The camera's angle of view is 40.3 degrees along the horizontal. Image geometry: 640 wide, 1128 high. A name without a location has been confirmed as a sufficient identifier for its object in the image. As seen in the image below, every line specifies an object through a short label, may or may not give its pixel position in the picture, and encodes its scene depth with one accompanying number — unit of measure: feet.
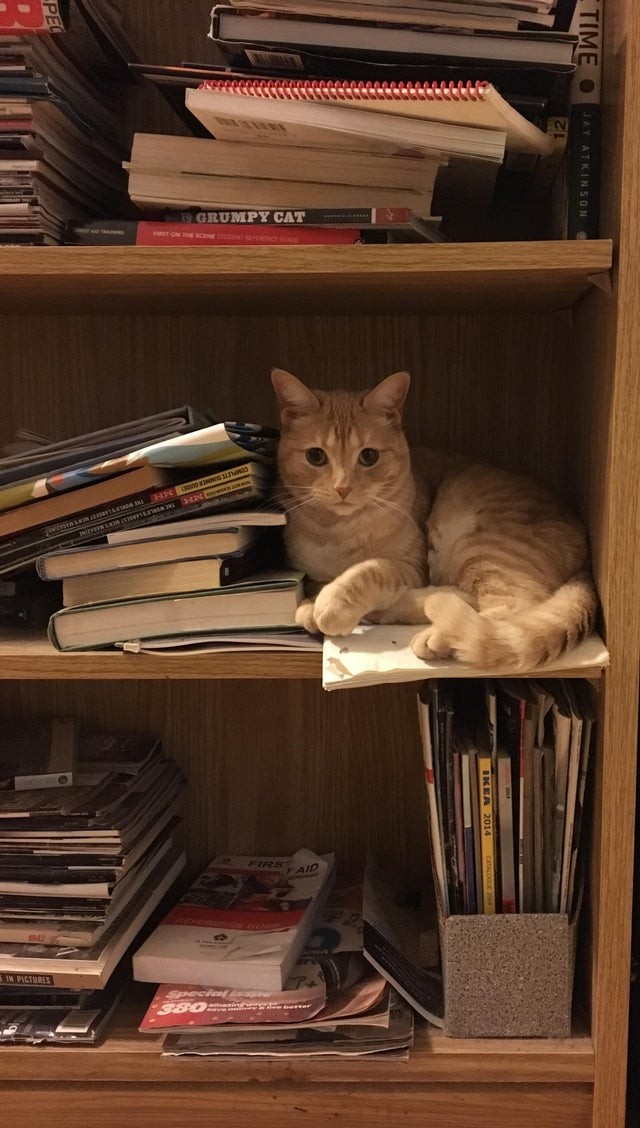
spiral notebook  2.75
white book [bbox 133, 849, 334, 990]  3.30
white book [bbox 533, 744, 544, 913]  3.13
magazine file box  3.12
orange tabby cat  3.20
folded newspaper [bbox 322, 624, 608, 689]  2.75
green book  3.08
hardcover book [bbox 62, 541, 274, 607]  3.09
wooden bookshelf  2.85
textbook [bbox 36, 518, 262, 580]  3.09
